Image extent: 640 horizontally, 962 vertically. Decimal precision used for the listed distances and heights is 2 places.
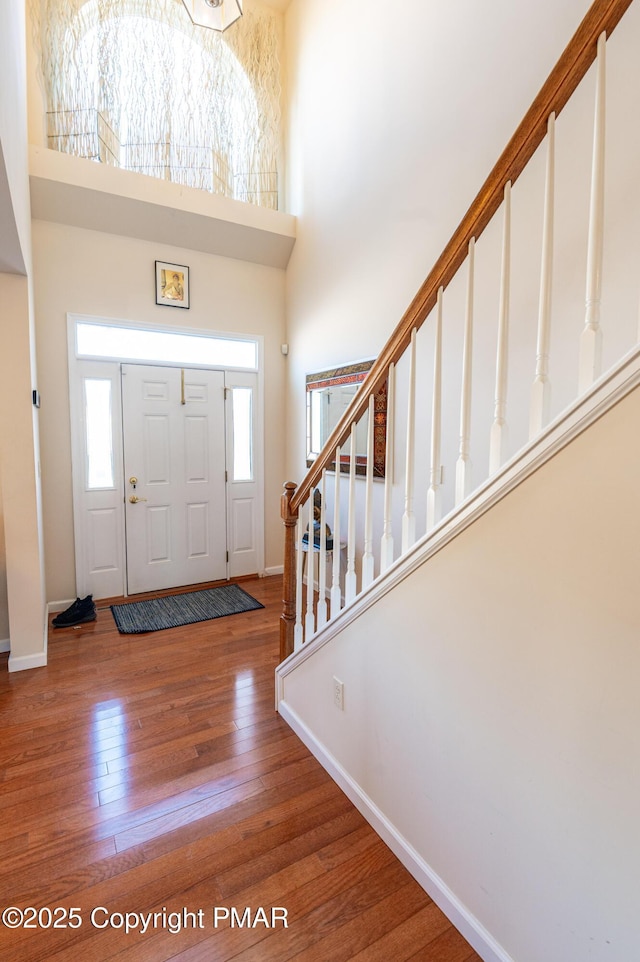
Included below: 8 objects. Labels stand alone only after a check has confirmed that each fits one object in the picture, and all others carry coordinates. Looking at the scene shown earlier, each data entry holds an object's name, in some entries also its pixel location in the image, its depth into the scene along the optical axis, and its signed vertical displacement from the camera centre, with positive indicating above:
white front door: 3.92 -0.30
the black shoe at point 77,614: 3.44 -1.34
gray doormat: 3.46 -1.38
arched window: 3.43 +2.93
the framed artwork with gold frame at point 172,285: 3.89 +1.40
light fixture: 2.79 +2.73
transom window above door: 3.71 +0.87
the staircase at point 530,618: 0.93 -0.46
